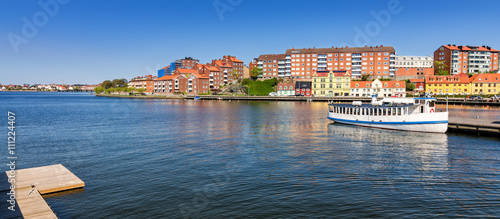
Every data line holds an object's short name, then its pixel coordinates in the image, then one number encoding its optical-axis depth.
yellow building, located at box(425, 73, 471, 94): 120.81
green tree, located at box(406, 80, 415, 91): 129.00
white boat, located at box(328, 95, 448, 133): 39.47
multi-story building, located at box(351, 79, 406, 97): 124.75
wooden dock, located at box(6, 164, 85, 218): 13.80
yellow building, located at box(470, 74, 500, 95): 116.44
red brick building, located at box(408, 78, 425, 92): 126.79
